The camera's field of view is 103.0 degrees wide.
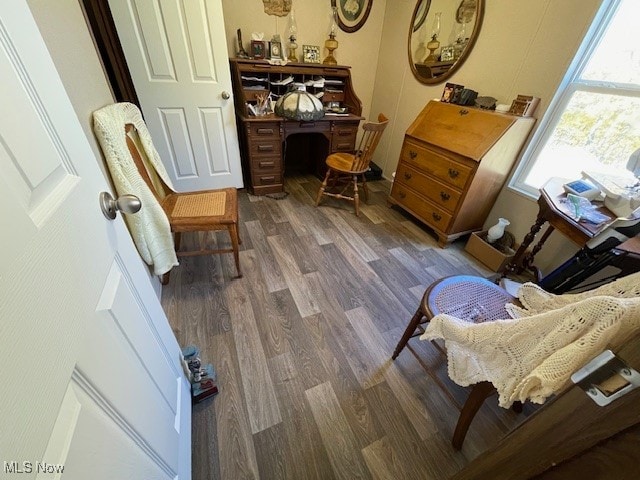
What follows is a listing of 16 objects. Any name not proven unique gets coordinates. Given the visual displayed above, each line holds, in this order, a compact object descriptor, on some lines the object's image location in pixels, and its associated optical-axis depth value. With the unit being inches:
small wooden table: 48.1
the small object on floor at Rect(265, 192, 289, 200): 108.7
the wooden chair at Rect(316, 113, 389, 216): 83.0
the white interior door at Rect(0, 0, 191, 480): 11.2
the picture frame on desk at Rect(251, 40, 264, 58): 95.9
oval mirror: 81.6
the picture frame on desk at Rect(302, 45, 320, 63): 106.4
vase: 78.4
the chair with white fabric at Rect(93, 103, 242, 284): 46.4
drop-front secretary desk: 71.5
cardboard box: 76.7
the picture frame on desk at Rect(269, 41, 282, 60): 98.9
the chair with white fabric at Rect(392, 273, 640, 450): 18.1
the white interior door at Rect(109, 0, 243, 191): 73.1
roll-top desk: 96.7
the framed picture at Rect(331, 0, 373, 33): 105.7
